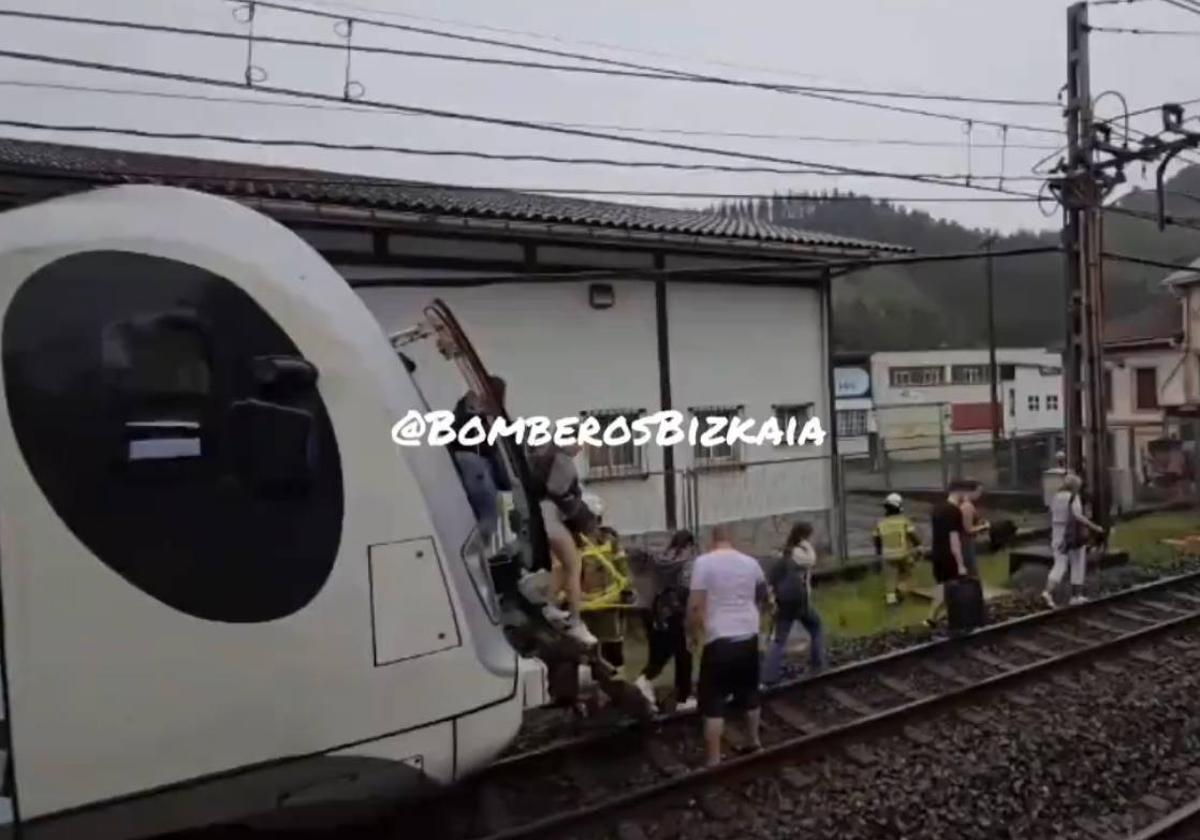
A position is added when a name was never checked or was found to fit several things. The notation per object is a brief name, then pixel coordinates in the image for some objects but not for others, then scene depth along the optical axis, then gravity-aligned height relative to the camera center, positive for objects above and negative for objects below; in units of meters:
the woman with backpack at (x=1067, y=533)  13.90 -1.35
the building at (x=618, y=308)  13.67 +1.81
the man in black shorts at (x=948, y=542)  12.43 -1.26
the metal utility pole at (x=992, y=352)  38.51 +2.49
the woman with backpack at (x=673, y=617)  9.22 -1.50
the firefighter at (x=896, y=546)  14.60 -1.53
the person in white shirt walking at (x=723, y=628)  7.88 -1.35
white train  4.09 -0.38
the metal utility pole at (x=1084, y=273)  16.84 +2.20
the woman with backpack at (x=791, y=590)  10.30 -1.44
